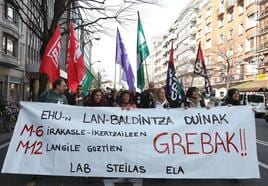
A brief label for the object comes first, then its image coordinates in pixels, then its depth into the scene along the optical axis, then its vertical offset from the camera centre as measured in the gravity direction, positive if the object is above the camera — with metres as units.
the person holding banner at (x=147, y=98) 10.07 +0.14
